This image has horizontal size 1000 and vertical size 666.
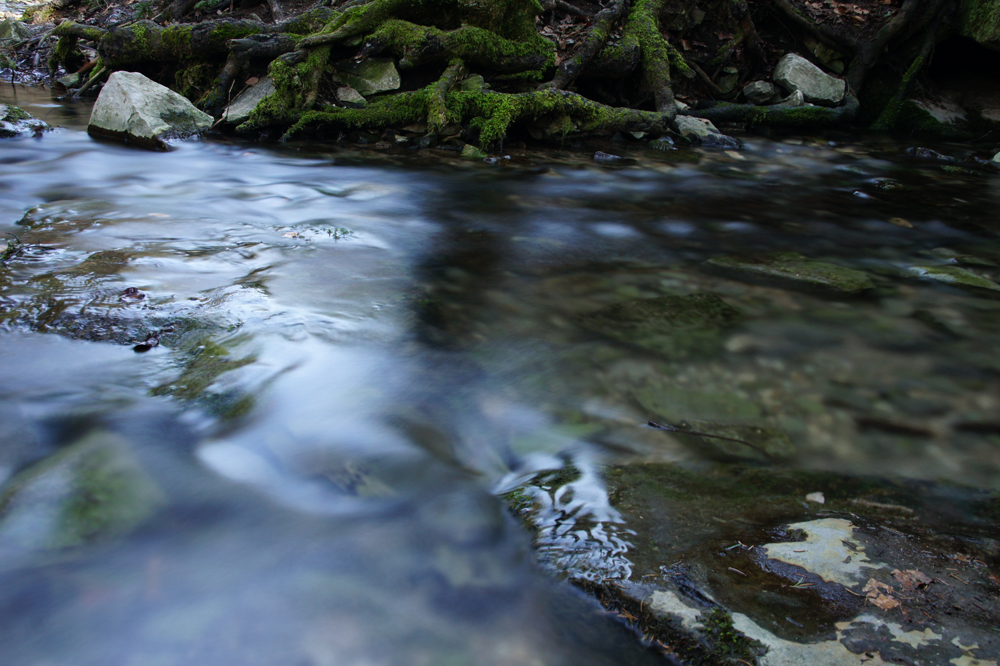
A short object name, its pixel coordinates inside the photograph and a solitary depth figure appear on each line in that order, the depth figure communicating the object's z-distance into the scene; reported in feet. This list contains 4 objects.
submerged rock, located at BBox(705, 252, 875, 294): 12.74
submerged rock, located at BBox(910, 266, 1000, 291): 12.92
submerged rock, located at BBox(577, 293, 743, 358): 10.14
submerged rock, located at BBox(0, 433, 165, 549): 5.80
